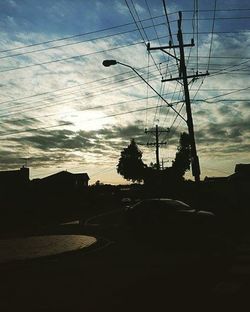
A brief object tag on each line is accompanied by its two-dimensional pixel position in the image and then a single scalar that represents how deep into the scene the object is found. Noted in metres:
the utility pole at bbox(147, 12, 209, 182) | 13.66
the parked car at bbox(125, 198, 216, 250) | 8.81
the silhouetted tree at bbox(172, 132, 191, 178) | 72.40
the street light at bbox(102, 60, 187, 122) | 12.54
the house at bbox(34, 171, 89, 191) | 50.87
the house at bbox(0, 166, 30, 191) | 32.01
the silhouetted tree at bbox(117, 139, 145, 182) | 79.88
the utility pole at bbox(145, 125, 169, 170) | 34.77
